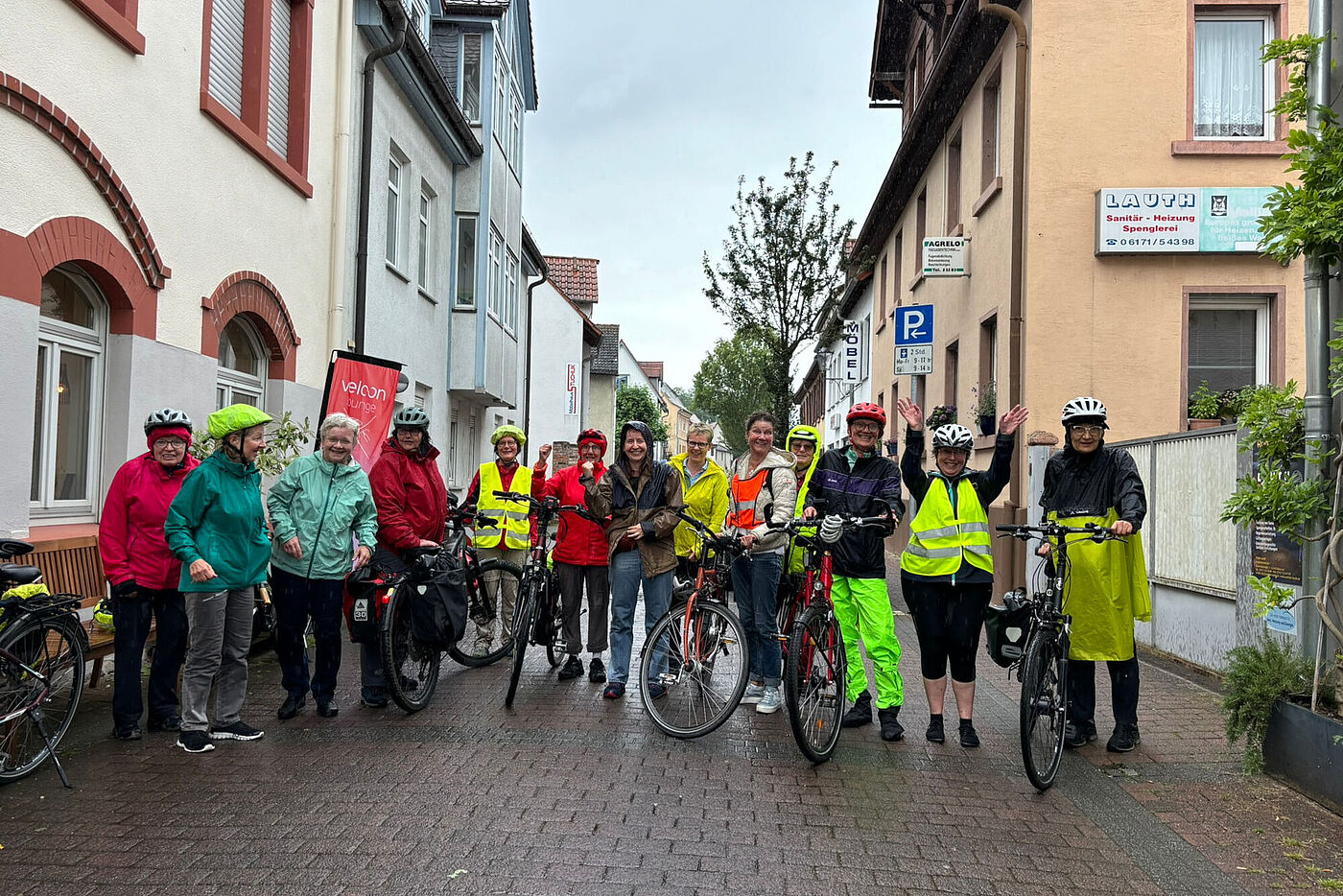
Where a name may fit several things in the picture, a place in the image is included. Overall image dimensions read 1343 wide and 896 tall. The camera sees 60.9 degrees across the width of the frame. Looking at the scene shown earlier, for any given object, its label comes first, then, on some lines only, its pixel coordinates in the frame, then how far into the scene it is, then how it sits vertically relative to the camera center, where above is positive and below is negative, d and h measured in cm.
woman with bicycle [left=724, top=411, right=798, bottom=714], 739 -59
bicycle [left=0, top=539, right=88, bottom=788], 528 -101
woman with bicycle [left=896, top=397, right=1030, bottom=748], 652 -44
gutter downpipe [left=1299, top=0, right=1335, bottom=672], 598 +64
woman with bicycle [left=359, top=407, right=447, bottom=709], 744 -23
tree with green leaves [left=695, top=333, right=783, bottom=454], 6378 +507
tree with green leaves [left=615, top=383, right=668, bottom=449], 7338 +447
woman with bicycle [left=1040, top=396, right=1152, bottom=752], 654 -53
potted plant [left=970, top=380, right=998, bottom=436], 1494 +93
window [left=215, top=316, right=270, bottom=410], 1065 +93
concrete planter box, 541 -132
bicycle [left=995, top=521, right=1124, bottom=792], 569 -98
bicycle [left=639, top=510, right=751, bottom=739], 656 -112
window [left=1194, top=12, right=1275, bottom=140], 1338 +477
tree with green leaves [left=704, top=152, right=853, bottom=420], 2603 +471
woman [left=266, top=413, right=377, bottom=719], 695 -51
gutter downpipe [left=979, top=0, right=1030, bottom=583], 1337 +267
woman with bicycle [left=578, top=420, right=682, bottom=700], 766 -38
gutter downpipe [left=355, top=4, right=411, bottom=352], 1341 +364
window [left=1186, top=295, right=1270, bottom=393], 1345 +171
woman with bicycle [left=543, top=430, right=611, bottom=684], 819 -61
